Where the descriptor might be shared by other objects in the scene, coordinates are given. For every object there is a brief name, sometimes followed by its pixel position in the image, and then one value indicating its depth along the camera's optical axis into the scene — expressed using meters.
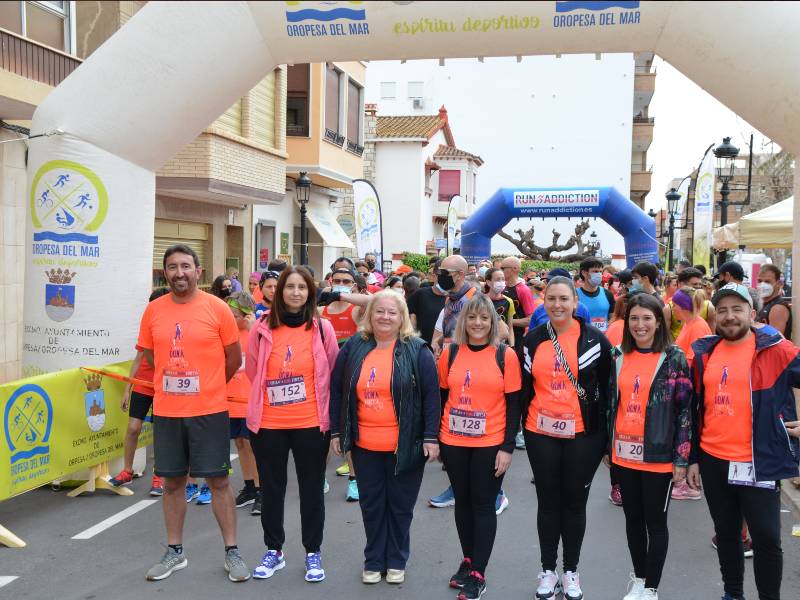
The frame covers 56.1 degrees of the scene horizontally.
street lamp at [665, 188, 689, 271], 23.75
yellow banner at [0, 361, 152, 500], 5.34
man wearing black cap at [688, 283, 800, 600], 3.80
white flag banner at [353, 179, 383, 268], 15.51
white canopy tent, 9.48
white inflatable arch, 5.16
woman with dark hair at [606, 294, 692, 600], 3.99
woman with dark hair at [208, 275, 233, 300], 8.23
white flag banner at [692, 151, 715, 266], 13.70
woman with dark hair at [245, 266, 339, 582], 4.51
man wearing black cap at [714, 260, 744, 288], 7.50
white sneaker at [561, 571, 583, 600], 4.24
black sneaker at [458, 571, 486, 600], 4.25
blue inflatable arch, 17.12
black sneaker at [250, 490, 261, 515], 5.77
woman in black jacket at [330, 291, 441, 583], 4.38
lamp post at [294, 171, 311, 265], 15.35
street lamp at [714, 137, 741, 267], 13.56
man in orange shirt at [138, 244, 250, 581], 4.57
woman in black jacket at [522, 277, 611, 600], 4.21
